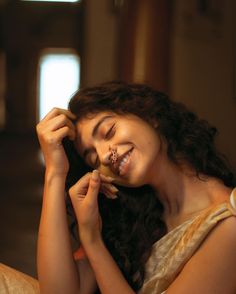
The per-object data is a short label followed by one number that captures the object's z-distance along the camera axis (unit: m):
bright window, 6.99
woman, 1.36
